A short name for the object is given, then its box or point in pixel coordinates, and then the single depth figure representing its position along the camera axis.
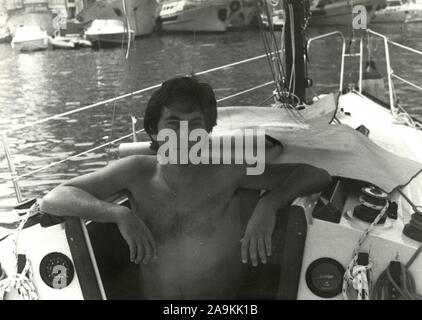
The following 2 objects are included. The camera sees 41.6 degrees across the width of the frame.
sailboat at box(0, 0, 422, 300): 2.17
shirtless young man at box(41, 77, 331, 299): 2.33
